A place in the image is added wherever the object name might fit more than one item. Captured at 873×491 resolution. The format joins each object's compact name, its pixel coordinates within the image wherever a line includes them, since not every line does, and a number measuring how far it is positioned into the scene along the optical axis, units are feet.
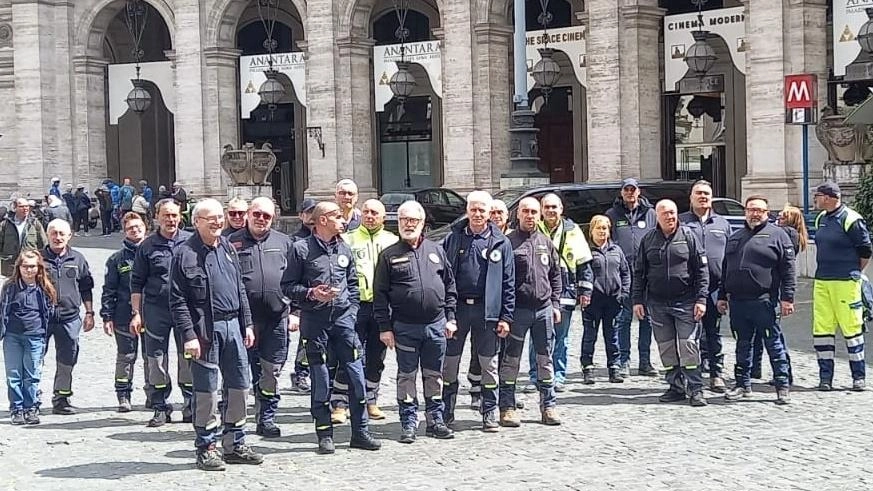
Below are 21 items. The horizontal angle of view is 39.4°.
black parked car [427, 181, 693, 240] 63.31
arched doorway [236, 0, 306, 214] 122.21
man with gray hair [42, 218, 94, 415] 35.55
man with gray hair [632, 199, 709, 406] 34.55
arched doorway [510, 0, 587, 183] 105.91
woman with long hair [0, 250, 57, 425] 34.88
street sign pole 68.90
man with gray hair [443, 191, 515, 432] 31.40
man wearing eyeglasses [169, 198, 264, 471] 27.53
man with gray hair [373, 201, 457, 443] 30.25
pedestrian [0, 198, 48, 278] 56.34
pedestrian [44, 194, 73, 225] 68.64
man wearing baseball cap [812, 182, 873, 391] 36.42
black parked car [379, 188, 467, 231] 82.26
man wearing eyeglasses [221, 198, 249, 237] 32.09
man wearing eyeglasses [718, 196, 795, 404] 35.04
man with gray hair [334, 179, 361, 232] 34.83
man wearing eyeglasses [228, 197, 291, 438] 30.81
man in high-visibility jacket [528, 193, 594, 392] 36.58
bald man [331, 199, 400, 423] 32.12
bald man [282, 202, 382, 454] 29.35
